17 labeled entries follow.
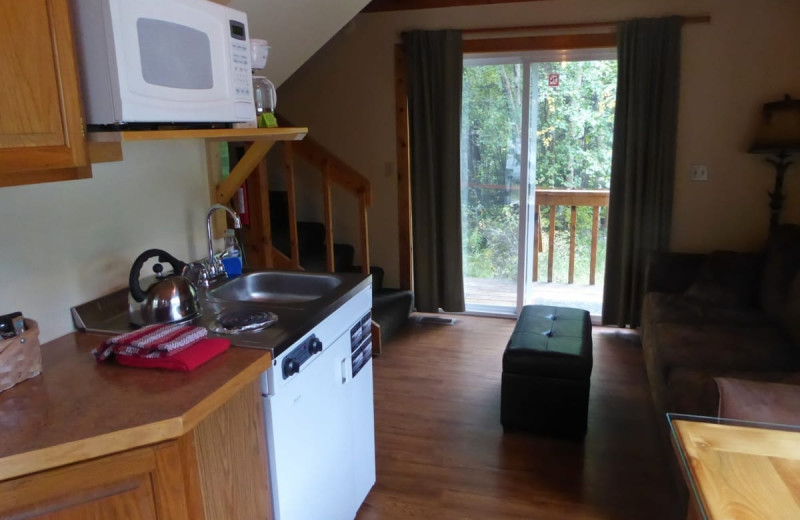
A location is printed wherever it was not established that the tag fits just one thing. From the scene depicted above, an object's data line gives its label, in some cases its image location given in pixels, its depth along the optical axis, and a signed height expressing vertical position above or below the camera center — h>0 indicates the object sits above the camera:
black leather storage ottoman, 2.72 -1.03
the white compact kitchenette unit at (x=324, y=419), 1.62 -0.78
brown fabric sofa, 2.46 -0.85
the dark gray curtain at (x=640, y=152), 3.72 +0.07
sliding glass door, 4.09 -0.07
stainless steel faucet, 2.16 -0.35
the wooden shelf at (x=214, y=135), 1.45 +0.12
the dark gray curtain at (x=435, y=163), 4.12 +0.03
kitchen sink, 2.27 -0.45
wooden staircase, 3.37 -0.36
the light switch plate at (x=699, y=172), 3.88 -0.07
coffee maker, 2.06 +0.31
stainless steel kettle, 1.77 -0.37
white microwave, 1.39 +0.30
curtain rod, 3.68 +0.93
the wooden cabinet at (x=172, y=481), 1.15 -0.65
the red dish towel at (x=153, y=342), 1.46 -0.43
